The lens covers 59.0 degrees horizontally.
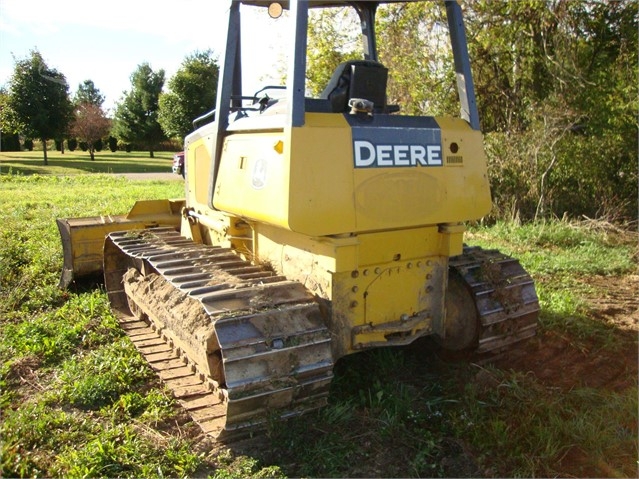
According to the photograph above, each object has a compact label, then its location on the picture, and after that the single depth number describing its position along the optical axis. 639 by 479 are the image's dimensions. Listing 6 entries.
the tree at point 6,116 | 26.55
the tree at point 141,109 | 44.00
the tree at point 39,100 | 26.97
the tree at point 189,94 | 32.84
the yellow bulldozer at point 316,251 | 2.97
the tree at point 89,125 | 37.00
